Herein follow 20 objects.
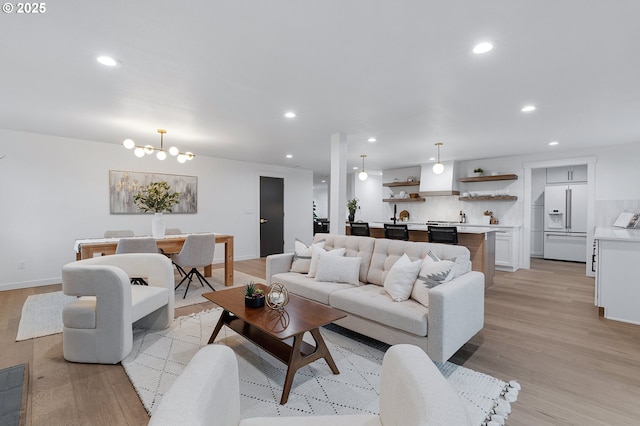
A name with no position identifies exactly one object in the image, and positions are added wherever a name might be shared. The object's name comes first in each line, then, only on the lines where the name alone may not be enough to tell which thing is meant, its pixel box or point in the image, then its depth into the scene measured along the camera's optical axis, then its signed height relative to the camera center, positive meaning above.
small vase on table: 4.35 -0.26
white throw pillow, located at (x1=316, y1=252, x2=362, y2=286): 3.12 -0.64
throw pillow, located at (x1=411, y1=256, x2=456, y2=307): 2.44 -0.56
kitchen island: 4.55 -0.55
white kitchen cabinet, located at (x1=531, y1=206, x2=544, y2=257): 7.45 -0.51
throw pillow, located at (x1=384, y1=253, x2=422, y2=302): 2.58 -0.62
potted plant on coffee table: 2.40 -0.72
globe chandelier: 3.90 +0.81
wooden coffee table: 1.99 -0.80
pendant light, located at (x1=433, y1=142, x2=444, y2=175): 5.47 +0.77
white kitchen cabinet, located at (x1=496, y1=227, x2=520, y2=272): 6.05 -0.79
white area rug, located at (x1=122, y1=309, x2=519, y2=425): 1.86 -1.23
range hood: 7.02 +0.70
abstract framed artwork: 5.29 +0.39
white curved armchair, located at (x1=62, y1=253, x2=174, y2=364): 2.34 -0.85
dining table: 3.57 -0.50
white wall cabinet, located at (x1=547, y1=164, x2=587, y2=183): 6.80 +0.86
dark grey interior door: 7.58 -0.16
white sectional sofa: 2.18 -0.78
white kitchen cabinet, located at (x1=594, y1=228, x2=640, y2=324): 3.23 -0.73
